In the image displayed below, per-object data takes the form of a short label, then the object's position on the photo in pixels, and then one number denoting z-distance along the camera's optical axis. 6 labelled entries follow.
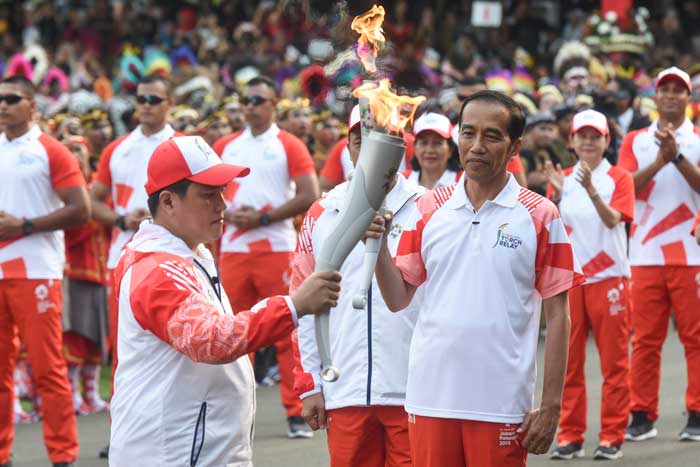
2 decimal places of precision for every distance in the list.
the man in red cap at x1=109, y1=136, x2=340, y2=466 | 6.89
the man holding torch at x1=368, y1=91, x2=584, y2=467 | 7.84
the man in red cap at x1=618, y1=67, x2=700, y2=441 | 14.11
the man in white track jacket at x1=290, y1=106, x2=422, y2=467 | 8.89
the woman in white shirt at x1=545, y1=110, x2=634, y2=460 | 13.40
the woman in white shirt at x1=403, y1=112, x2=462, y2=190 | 12.62
